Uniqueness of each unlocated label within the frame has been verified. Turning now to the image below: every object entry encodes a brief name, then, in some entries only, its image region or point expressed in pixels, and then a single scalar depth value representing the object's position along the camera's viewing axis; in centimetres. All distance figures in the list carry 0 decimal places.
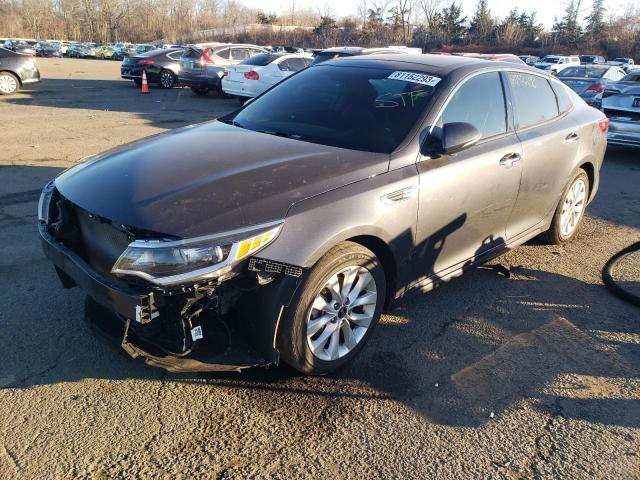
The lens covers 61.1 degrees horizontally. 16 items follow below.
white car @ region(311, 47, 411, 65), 1206
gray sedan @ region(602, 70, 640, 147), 957
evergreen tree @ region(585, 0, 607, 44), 5974
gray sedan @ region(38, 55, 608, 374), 261
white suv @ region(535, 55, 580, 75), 3680
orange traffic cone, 1789
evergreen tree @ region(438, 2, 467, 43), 6619
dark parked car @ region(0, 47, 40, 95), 1510
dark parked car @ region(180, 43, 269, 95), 1741
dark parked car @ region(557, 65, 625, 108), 1504
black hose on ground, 424
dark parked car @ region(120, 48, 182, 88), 1919
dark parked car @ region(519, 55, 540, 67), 3759
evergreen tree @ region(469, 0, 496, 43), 6419
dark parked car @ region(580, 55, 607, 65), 4075
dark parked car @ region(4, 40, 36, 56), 4953
